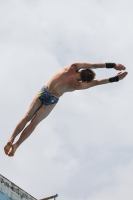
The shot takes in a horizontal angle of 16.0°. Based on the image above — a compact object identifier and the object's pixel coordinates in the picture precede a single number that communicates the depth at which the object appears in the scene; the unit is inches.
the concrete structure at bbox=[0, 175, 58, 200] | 414.9
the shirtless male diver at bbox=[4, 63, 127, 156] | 403.9
